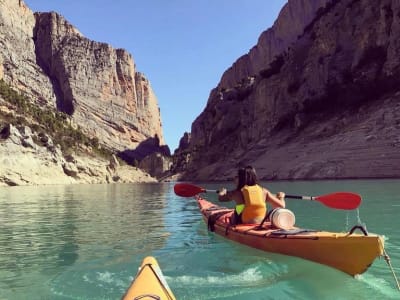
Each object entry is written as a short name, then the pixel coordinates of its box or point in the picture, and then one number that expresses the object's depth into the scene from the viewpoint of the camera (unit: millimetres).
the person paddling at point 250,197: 9766
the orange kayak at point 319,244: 6633
